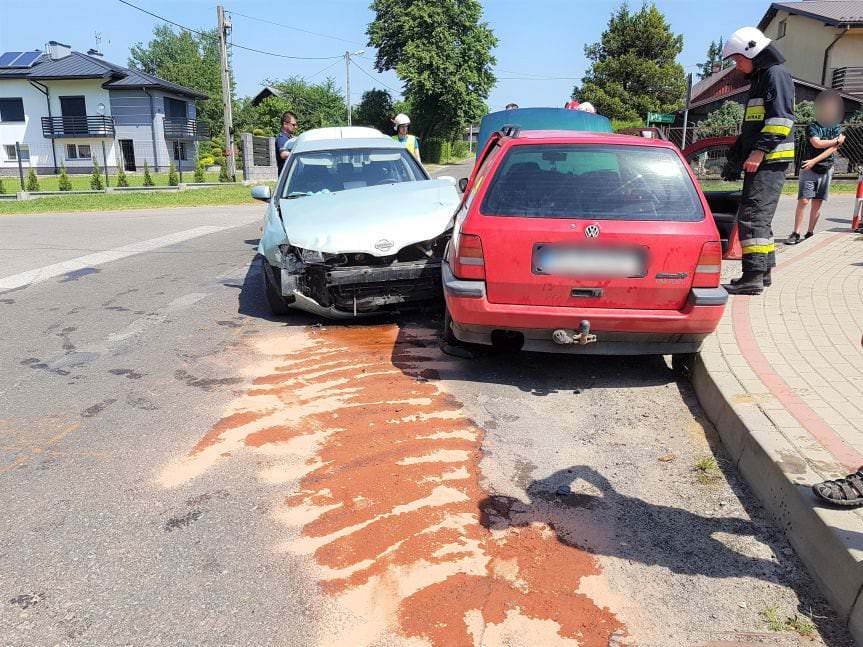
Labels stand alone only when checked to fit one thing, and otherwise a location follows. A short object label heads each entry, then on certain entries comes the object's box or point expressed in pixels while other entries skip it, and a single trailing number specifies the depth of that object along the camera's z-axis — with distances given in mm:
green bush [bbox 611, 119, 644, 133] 44909
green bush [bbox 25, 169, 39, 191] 27875
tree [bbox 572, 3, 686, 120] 52438
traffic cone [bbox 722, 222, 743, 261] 8138
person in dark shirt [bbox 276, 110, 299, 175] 10938
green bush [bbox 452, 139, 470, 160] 68562
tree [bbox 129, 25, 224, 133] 82375
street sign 20712
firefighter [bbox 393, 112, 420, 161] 11628
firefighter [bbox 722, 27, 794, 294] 6324
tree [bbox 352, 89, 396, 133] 59628
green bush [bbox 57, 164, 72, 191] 29484
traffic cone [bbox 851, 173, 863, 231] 10984
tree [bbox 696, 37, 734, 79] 107888
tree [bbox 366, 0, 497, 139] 51438
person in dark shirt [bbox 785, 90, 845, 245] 9125
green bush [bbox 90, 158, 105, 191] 29766
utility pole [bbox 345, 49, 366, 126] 56450
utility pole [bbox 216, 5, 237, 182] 29328
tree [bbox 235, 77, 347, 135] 59188
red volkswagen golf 4457
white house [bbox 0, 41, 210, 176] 50375
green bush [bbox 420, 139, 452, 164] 53294
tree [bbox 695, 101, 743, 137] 27583
